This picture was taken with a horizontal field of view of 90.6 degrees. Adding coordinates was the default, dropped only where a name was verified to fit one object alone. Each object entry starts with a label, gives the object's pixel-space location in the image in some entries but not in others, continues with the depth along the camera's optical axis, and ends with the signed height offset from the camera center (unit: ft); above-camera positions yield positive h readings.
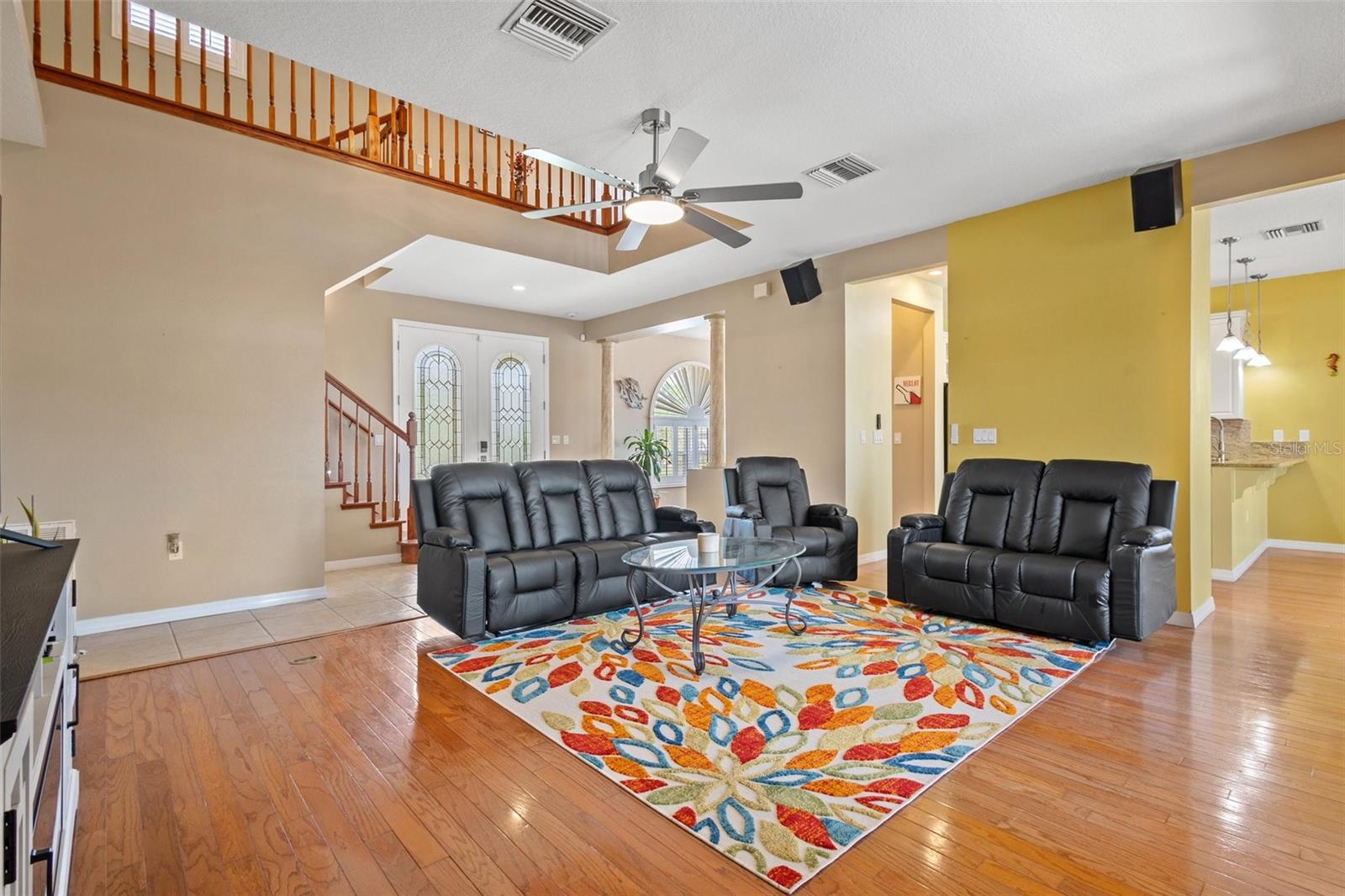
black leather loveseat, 11.64 -2.09
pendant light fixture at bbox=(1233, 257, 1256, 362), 20.77 +4.72
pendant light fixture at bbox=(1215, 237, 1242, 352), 20.11 +3.08
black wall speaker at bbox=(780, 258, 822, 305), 19.69 +4.90
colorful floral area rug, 6.91 -3.69
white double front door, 24.36 +2.17
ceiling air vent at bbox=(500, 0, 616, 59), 8.62 +5.68
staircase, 21.30 -0.41
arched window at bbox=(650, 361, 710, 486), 33.71 +1.65
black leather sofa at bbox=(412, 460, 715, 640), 12.50 -1.97
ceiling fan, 10.42 +4.34
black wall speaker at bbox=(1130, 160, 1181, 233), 12.72 +4.84
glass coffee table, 10.80 -1.98
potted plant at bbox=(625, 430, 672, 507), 31.22 -0.19
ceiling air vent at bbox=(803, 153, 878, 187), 13.19 +5.63
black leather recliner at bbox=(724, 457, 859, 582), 16.37 -1.76
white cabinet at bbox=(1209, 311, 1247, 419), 22.26 +2.27
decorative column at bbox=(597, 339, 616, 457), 29.09 +1.90
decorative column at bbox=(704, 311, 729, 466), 23.16 +1.81
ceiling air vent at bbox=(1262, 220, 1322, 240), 17.16 +5.64
